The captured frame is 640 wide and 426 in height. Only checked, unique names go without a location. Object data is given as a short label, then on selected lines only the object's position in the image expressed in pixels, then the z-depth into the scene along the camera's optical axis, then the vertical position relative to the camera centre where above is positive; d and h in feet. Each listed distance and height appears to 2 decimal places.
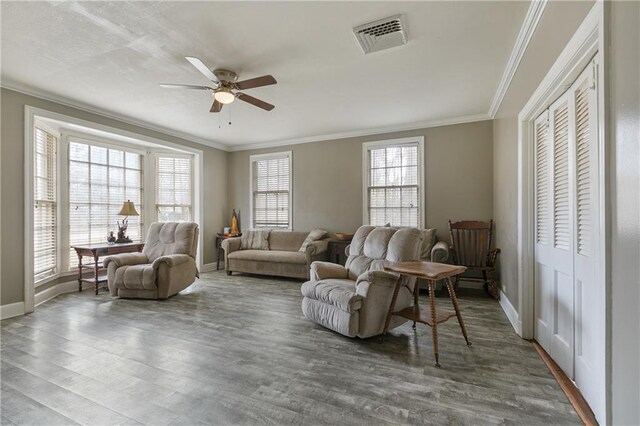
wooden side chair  14.07 -1.68
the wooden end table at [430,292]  7.79 -2.28
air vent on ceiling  7.79 +5.02
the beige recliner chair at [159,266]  13.33 -2.38
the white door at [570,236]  5.72 -0.53
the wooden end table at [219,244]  21.20 -2.11
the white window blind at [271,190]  21.12 +1.78
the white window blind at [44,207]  13.26 +0.40
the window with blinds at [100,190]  15.66 +1.45
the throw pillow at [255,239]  19.76 -1.65
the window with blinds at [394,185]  17.17 +1.77
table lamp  16.01 +0.06
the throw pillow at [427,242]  15.01 -1.44
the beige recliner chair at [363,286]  8.86 -2.33
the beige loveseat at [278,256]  17.15 -2.49
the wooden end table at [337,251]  17.69 -2.20
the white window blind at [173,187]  19.39 +1.85
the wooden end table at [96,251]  14.25 -1.82
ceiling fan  9.36 +4.30
